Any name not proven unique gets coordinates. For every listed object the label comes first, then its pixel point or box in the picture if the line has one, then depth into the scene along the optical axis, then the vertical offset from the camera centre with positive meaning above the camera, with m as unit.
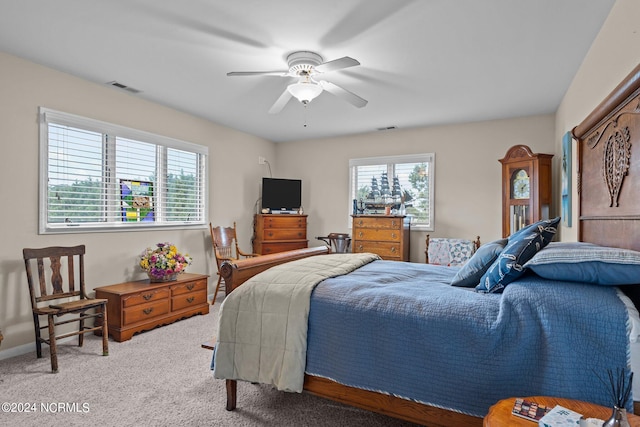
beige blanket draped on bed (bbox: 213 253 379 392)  1.83 -0.63
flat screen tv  5.64 +0.33
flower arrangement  3.74 -0.52
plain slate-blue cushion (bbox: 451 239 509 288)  2.07 -0.31
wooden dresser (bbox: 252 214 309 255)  5.51 -0.30
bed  1.34 -0.47
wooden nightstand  1.07 -0.63
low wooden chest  3.31 -0.92
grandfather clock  3.96 +0.32
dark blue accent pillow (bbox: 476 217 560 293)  1.70 -0.20
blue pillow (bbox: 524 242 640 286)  1.37 -0.21
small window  5.10 +0.42
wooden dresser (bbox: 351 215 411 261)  4.73 -0.29
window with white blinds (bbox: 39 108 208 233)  3.27 +0.40
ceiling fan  2.78 +1.10
